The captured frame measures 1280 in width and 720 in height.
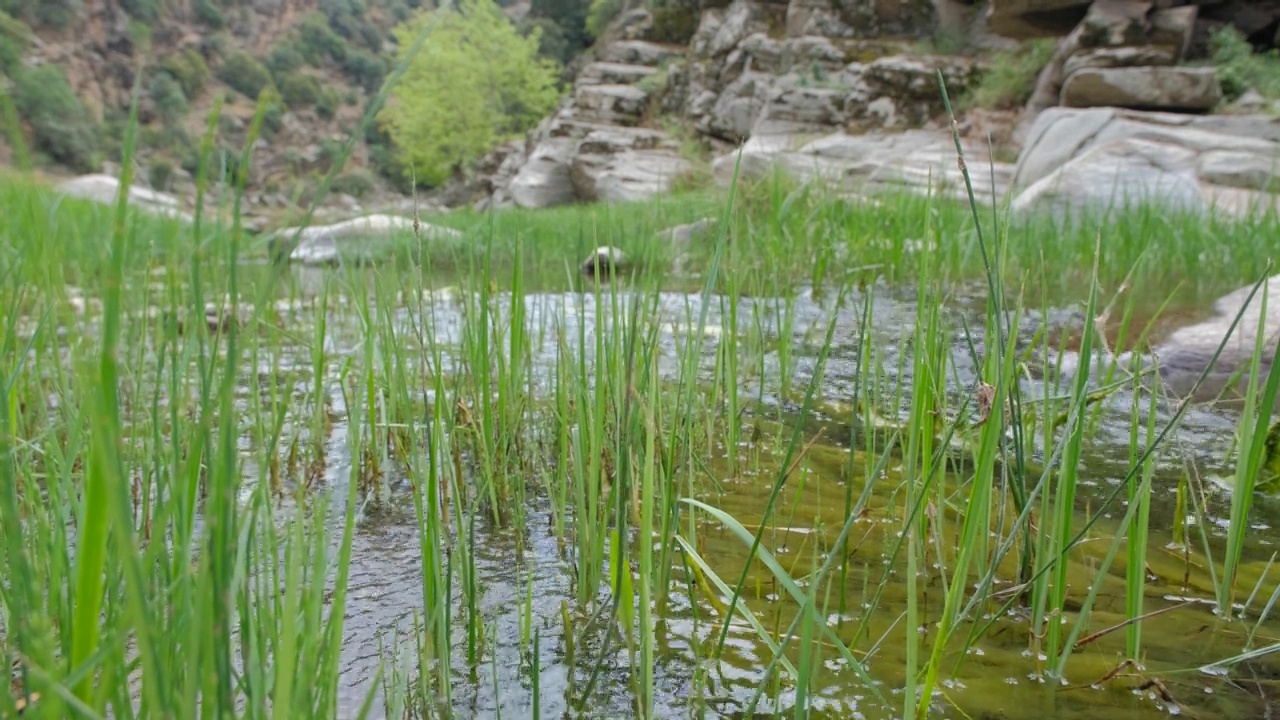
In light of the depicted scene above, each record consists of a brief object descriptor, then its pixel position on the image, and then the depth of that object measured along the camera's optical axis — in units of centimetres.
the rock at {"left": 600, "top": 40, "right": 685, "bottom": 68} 1872
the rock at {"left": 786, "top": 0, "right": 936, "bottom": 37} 1362
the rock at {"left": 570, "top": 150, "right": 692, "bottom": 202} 1158
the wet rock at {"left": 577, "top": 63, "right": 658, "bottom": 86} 1780
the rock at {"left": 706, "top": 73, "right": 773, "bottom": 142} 1343
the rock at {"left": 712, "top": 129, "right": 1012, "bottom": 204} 765
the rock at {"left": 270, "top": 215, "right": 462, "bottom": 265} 537
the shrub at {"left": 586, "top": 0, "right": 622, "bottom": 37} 2366
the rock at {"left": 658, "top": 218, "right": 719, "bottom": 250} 420
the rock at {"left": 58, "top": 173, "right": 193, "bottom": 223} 1311
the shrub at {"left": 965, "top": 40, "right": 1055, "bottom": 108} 1122
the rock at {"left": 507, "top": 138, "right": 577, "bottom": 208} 1491
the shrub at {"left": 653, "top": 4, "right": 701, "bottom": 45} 1906
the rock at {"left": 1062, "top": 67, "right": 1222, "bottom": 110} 902
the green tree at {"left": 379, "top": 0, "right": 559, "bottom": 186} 2275
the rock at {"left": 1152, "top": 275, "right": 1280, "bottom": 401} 207
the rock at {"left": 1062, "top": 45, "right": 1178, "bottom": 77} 970
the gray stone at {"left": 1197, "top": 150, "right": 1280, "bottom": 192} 595
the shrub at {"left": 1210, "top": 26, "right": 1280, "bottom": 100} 901
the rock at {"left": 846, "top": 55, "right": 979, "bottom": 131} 1162
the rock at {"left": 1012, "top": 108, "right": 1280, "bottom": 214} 561
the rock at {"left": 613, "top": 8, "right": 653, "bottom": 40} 1991
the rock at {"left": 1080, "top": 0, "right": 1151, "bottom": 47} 1033
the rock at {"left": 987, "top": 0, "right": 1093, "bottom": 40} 1128
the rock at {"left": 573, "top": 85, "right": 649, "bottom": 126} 1655
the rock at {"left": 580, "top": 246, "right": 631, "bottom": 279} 461
